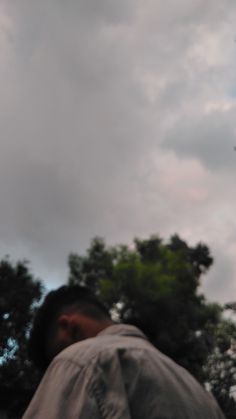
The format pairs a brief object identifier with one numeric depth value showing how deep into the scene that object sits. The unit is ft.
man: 5.07
